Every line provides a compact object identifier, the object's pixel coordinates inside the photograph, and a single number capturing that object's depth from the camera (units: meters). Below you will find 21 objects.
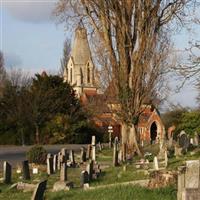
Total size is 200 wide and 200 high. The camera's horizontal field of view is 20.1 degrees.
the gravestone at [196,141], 41.78
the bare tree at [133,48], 32.53
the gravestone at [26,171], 20.11
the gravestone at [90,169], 18.22
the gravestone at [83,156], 29.90
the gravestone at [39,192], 11.11
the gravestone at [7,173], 19.11
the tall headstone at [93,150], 29.87
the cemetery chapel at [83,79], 88.15
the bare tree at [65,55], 87.06
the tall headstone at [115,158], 25.18
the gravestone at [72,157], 26.17
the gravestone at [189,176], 10.50
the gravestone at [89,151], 32.34
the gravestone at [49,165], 22.63
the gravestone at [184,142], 32.50
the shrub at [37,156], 27.77
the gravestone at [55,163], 24.07
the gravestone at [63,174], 17.58
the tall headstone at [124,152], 27.83
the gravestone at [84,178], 16.80
